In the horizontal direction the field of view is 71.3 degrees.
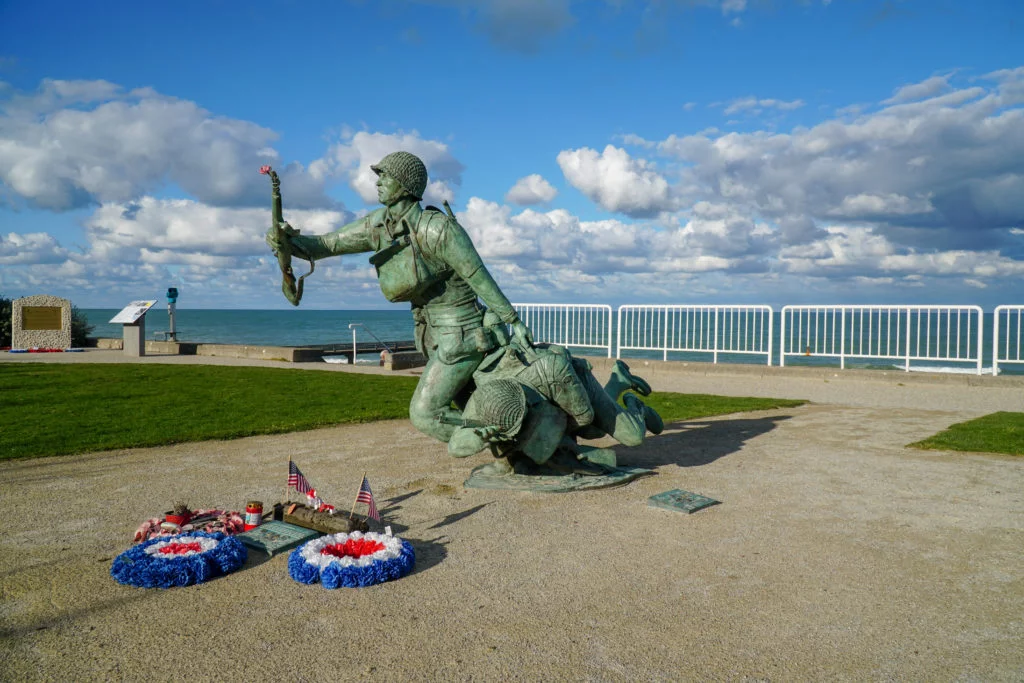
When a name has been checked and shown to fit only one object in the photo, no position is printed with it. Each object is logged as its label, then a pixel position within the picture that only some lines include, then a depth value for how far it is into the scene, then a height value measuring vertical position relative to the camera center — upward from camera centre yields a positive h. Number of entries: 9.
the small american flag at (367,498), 4.65 -1.12
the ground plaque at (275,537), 4.43 -1.36
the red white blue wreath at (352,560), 3.88 -1.32
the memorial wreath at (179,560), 3.86 -1.33
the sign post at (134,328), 20.97 -0.14
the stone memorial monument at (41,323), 22.52 -0.02
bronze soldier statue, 5.94 +0.46
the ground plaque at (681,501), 5.45 -1.34
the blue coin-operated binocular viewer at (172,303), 23.80 +0.71
